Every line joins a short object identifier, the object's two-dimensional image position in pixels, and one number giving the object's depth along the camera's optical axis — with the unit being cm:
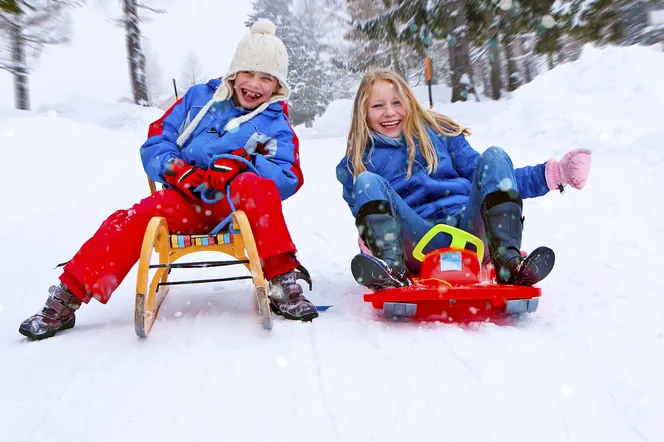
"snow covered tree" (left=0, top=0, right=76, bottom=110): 1167
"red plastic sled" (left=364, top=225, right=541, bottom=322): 223
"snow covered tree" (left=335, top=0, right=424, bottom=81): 1325
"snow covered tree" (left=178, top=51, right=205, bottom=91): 6241
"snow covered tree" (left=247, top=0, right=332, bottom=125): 3058
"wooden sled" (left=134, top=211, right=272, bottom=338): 225
